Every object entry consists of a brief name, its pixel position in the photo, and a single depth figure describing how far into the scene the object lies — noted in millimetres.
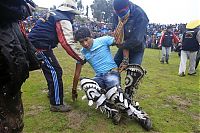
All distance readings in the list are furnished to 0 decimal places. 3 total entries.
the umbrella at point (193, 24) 5906
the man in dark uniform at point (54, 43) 2853
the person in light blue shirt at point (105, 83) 2678
